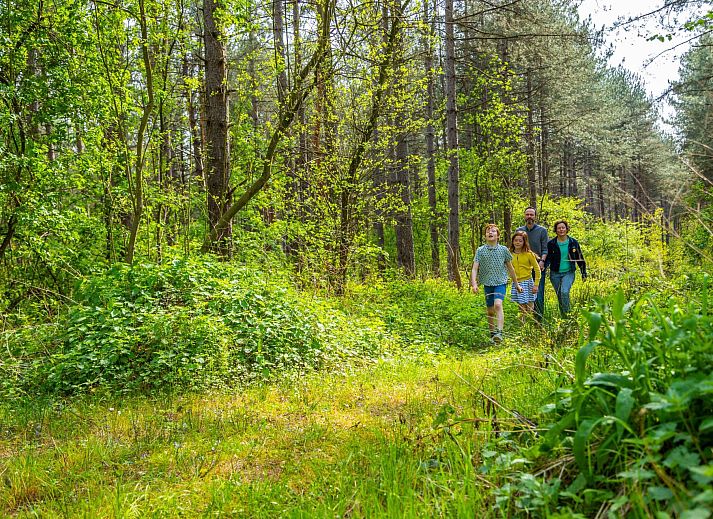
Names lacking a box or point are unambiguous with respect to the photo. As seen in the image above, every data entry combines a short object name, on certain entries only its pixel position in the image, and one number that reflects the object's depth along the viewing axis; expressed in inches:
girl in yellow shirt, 314.8
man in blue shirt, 350.9
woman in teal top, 337.4
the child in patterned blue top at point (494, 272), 299.7
